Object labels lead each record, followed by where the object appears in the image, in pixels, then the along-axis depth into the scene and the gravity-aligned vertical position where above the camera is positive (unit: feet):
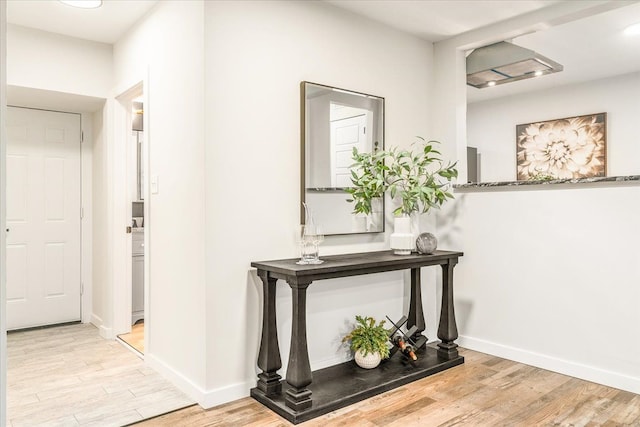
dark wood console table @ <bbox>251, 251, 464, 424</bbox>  7.55 -2.99
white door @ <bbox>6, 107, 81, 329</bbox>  12.62 -0.24
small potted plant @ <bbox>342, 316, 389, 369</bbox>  9.37 -2.85
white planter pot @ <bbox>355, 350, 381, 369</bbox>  9.36 -3.17
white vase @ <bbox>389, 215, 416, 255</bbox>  9.82 -0.66
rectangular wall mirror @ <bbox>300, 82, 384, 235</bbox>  9.16 +1.34
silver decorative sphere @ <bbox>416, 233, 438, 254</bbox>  9.99 -0.81
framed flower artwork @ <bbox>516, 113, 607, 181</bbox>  15.03 +2.04
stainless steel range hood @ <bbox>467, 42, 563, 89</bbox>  11.28 +3.64
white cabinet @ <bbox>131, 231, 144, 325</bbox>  13.05 -2.02
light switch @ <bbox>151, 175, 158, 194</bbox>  9.49 +0.51
